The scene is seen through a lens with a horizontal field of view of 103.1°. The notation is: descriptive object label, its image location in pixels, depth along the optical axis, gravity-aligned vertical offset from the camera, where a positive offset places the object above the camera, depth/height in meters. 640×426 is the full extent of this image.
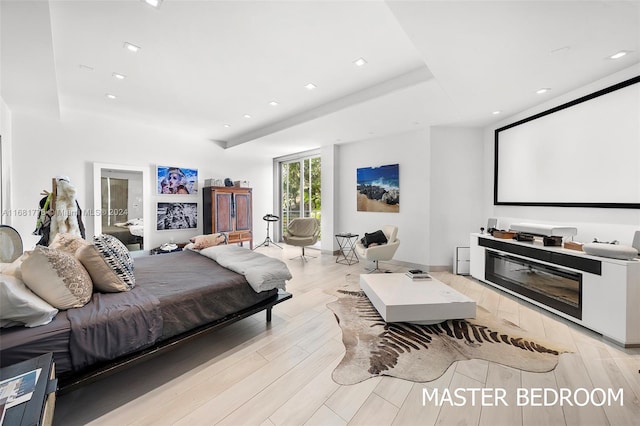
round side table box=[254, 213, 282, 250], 6.84 -0.28
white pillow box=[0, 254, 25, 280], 1.59 -0.38
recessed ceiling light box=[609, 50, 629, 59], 2.23 +1.39
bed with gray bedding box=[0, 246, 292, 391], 1.36 -0.72
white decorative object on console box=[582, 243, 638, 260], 2.26 -0.38
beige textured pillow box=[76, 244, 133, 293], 1.88 -0.44
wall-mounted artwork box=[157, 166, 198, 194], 5.34 +0.66
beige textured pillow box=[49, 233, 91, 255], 2.14 -0.28
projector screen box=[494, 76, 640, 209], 2.53 +0.68
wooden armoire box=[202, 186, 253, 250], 5.78 -0.04
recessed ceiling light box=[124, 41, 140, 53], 2.42 +1.59
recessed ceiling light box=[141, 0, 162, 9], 1.89 +1.56
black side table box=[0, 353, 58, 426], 0.98 -0.79
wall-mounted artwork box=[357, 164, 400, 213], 5.13 +0.46
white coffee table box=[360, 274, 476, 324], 2.52 -0.94
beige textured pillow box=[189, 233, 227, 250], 3.53 -0.44
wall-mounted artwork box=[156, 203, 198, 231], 5.37 -0.12
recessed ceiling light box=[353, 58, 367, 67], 2.70 +1.60
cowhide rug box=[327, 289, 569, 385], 1.94 -1.20
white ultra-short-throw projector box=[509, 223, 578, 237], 2.99 -0.24
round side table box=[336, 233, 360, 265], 5.43 -0.97
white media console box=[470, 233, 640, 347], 2.19 -0.78
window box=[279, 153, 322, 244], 7.03 +0.65
